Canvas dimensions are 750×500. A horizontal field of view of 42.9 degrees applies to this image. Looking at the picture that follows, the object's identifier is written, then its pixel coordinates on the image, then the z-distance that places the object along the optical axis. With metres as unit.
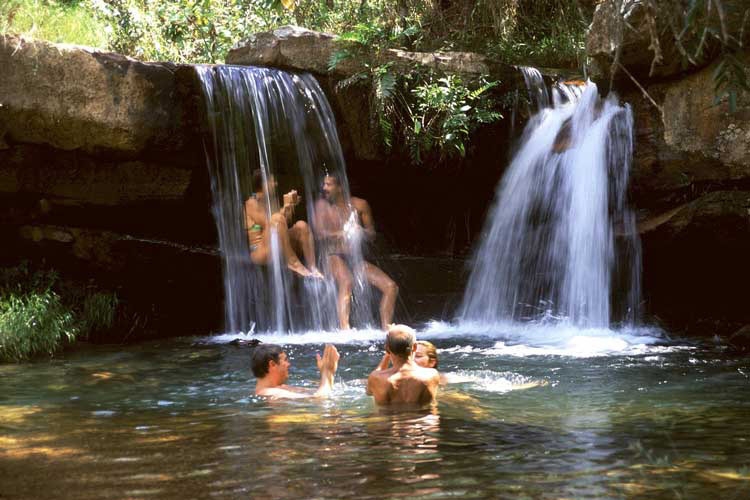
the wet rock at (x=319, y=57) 12.52
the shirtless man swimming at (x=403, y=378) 6.79
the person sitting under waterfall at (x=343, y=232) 12.55
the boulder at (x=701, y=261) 10.61
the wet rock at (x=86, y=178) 11.66
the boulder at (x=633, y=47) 9.64
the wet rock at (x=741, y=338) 9.91
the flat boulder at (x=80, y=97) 10.78
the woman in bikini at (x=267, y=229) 12.18
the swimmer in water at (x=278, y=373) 7.24
